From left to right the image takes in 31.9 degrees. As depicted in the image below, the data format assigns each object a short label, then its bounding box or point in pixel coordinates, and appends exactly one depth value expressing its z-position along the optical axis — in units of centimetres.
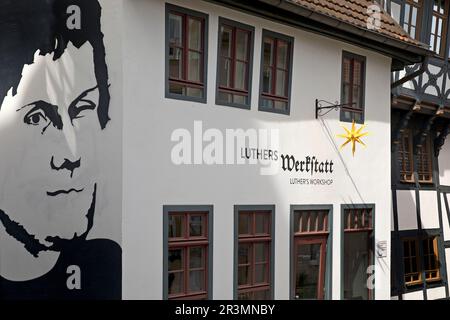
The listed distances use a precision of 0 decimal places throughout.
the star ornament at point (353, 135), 1286
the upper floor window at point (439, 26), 1748
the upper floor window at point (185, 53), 1009
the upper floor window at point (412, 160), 1720
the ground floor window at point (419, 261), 1727
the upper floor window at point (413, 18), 1644
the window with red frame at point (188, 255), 1013
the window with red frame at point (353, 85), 1323
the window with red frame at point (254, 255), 1120
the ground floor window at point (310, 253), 1223
